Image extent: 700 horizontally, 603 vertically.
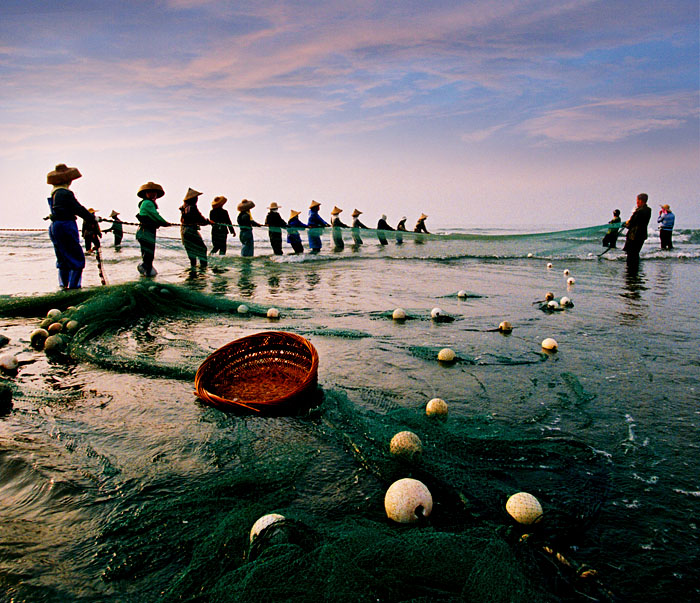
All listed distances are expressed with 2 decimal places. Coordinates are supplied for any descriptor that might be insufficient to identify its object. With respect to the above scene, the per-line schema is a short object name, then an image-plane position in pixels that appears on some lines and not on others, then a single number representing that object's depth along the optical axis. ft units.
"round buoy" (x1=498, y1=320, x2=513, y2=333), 20.72
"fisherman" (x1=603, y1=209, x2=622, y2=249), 49.23
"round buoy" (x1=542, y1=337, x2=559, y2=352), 17.92
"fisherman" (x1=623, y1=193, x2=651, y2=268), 47.09
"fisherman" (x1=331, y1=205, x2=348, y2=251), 85.46
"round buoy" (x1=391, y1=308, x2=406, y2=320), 23.58
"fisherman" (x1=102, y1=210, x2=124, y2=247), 86.02
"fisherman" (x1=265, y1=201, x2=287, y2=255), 61.72
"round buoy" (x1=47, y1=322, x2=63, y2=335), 19.12
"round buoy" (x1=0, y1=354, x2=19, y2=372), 15.38
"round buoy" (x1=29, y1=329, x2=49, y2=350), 18.47
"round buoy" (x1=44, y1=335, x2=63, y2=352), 17.54
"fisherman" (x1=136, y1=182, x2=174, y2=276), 38.42
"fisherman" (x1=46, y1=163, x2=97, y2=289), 28.02
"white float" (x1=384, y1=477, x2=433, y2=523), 7.69
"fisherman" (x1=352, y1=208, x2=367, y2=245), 93.16
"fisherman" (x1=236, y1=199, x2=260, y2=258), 58.39
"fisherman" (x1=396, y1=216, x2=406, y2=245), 104.51
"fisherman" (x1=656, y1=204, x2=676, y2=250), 69.21
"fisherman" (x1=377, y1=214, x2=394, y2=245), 93.18
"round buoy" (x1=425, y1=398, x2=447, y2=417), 11.96
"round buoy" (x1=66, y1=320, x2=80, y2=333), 19.19
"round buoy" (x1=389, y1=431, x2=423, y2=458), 9.22
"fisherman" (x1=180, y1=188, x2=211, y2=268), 45.39
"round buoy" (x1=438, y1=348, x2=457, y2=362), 16.57
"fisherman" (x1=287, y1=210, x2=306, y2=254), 66.08
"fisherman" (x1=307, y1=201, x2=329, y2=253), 67.51
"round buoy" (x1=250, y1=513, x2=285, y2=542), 7.08
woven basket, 13.04
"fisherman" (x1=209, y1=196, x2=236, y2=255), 50.93
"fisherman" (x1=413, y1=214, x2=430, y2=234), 95.71
